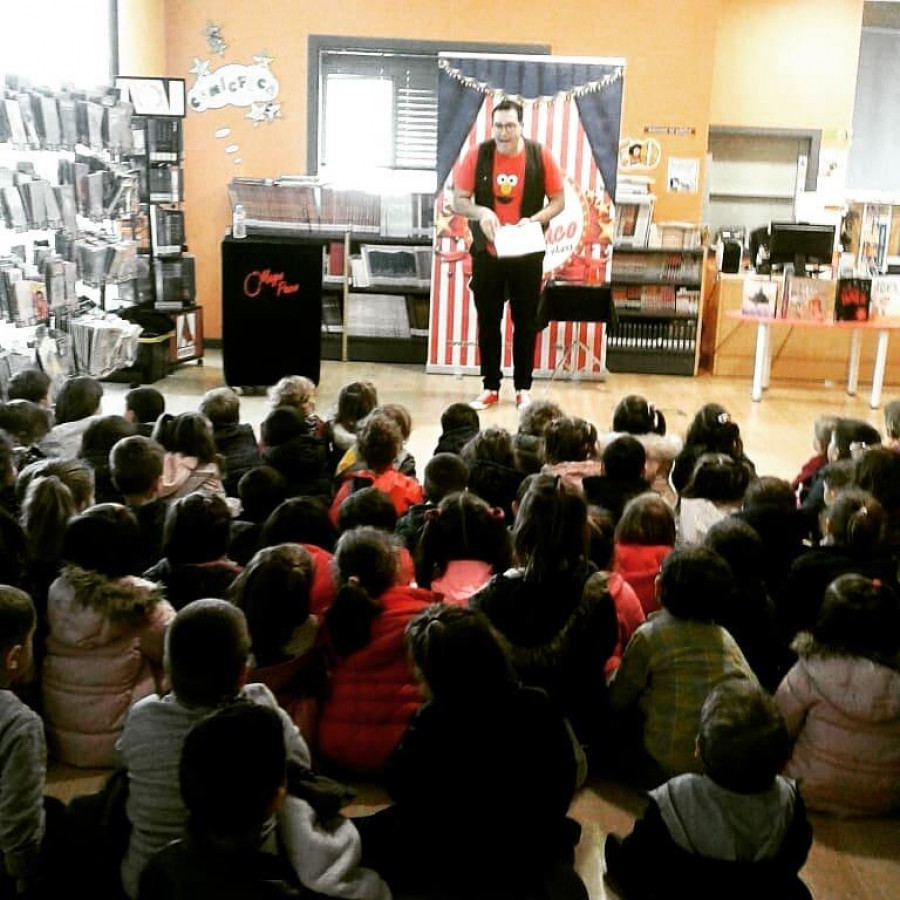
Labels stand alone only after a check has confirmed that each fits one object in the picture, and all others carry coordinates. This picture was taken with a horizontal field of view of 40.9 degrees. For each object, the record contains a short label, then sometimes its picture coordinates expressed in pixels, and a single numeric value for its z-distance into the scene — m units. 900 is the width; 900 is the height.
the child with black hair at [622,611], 2.81
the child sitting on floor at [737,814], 2.03
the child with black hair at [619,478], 3.59
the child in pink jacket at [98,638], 2.62
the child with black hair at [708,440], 4.05
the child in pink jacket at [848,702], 2.55
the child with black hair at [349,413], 4.37
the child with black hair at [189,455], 3.65
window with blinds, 9.02
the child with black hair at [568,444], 3.93
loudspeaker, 8.86
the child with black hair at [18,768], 2.11
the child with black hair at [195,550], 2.78
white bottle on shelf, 8.21
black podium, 6.93
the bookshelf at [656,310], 8.80
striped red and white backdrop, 7.98
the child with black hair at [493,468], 3.64
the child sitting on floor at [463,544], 2.98
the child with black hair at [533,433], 4.02
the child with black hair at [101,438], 3.76
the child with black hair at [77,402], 4.33
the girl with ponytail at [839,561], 2.98
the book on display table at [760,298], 7.71
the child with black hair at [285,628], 2.54
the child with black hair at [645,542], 3.08
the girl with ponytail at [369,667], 2.65
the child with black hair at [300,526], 3.07
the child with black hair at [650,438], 4.16
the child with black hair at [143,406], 4.41
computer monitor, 8.06
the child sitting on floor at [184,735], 2.07
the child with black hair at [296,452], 3.96
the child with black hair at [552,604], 2.62
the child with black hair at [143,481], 3.25
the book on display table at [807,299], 7.70
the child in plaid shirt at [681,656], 2.58
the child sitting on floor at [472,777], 2.15
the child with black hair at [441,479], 3.51
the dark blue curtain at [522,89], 7.88
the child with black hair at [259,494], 3.55
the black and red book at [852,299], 7.62
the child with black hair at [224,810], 1.67
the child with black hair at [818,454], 4.29
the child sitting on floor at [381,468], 3.73
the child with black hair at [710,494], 3.54
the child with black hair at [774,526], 3.24
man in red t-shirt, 6.98
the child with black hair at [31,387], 4.49
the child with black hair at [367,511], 3.15
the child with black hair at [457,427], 4.38
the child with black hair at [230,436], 4.06
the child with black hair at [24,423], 3.95
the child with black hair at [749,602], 2.86
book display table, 7.62
